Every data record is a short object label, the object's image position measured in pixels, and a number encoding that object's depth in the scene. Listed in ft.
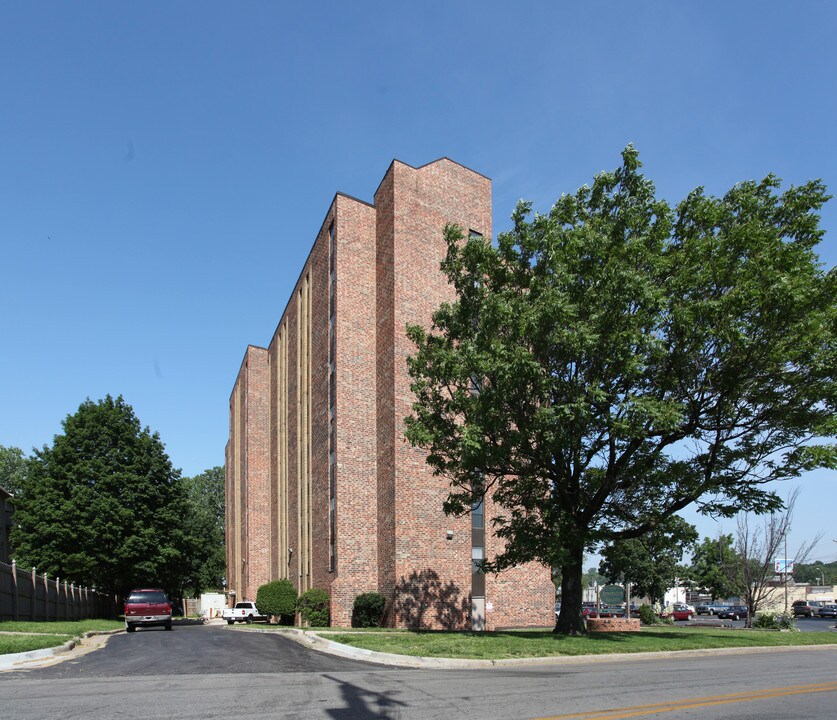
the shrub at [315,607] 103.14
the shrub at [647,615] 144.46
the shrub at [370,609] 97.66
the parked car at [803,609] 236.38
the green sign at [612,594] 120.78
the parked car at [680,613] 208.44
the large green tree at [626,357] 61.05
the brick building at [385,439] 99.25
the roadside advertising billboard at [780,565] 178.60
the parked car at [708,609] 248.32
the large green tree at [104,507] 155.53
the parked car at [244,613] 170.40
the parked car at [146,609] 110.21
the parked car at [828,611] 220.68
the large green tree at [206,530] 204.95
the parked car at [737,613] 223.71
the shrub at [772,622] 102.27
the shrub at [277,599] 125.29
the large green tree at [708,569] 266.16
